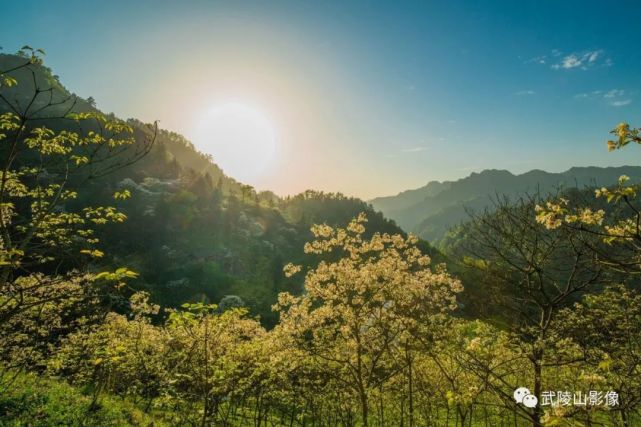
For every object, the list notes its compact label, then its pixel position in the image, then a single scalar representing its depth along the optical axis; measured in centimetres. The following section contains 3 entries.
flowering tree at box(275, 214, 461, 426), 1357
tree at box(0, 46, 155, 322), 546
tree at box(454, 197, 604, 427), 890
